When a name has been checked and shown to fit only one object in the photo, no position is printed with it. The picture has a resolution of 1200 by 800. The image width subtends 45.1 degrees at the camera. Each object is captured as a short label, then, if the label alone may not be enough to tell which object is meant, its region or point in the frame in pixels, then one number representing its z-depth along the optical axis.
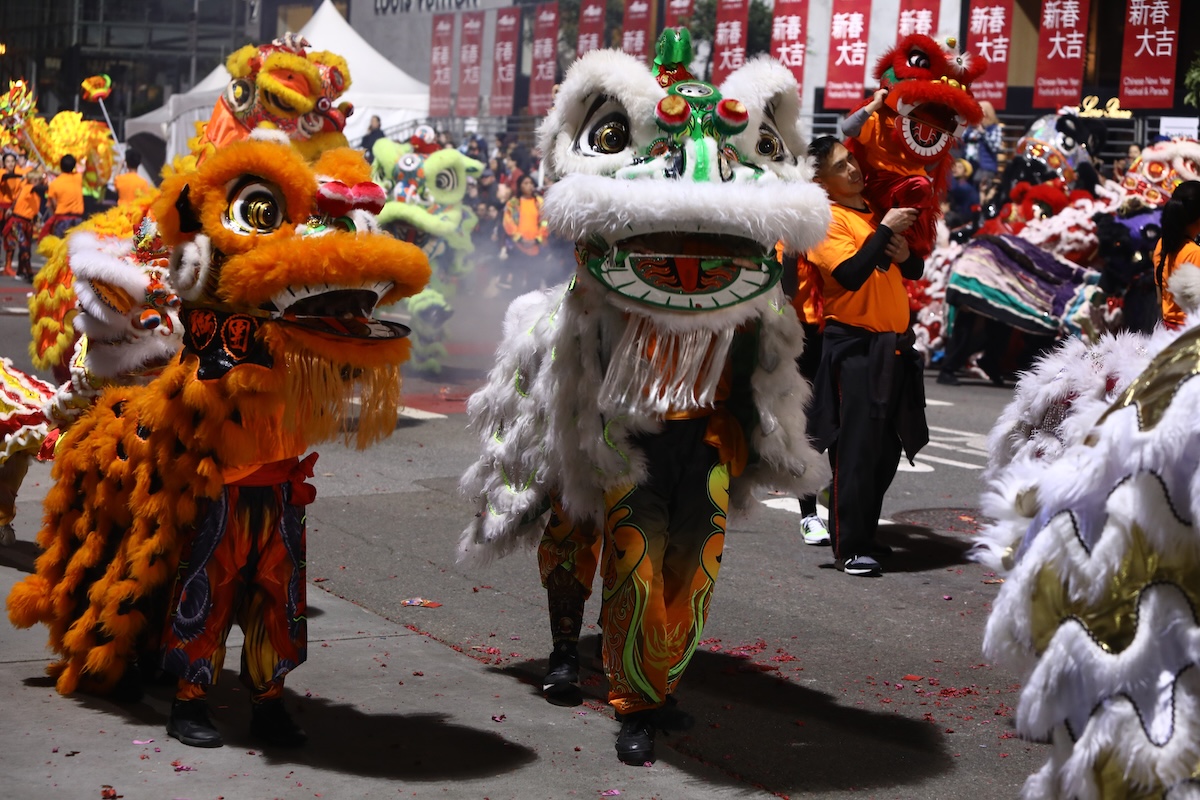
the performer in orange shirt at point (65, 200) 21.42
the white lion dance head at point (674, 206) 3.83
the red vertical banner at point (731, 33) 24.75
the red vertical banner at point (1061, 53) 19.34
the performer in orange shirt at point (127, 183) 16.05
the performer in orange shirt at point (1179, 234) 6.81
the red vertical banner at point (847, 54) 22.03
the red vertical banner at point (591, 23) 27.14
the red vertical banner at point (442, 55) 29.44
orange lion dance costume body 3.98
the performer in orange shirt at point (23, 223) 22.97
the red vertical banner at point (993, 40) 20.17
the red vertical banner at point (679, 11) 25.62
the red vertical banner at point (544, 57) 27.70
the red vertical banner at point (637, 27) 26.28
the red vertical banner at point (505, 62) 28.72
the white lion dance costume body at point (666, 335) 3.92
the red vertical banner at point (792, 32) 23.44
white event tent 25.11
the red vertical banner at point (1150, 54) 18.08
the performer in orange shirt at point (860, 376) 6.39
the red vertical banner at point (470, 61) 29.13
